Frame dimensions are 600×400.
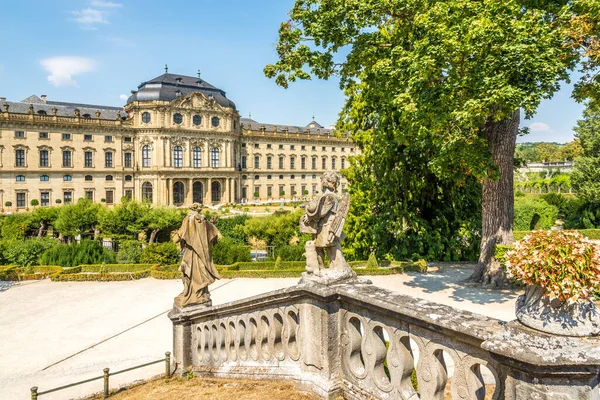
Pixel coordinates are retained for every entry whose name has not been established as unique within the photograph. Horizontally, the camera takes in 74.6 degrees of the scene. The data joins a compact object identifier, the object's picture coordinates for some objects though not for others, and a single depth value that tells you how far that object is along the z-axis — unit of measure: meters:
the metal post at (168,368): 7.50
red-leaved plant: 2.42
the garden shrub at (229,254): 23.06
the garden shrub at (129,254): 24.79
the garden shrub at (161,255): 23.27
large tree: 9.49
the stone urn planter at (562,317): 2.41
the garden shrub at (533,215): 33.09
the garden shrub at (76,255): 23.95
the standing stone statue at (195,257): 7.43
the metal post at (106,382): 7.15
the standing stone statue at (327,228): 4.93
